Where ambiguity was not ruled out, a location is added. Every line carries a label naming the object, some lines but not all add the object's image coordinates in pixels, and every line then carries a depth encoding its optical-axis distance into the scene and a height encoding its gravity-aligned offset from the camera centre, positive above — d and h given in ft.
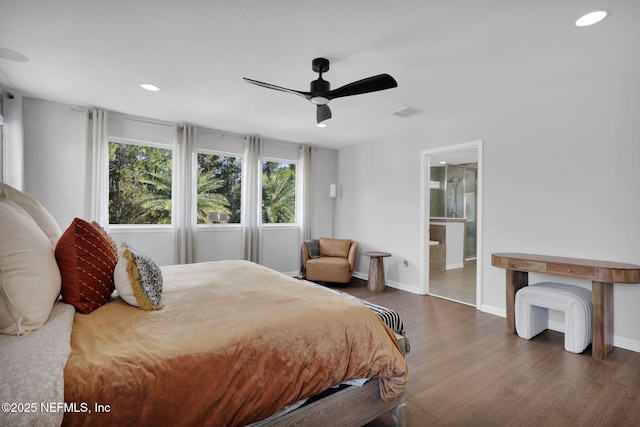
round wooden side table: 16.38 -3.11
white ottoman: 9.12 -2.96
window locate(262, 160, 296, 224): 18.82 +1.21
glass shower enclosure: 26.08 +1.54
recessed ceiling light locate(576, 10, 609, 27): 6.61 +4.25
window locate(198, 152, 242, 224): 16.63 +1.27
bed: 3.19 -1.84
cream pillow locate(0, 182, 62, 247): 5.27 +0.02
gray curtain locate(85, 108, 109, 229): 13.17 +1.96
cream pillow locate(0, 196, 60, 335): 3.69 -0.86
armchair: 16.98 -2.66
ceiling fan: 7.86 +3.28
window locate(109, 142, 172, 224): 14.40 +1.32
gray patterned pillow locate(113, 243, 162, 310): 5.31 -1.23
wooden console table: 8.50 -1.74
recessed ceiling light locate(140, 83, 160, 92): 10.65 +4.31
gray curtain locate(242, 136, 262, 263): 17.30 +0.60
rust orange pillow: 4.96 -0.92
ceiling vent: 12.91 +4.28
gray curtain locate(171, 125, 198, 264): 15.25 +0.82
